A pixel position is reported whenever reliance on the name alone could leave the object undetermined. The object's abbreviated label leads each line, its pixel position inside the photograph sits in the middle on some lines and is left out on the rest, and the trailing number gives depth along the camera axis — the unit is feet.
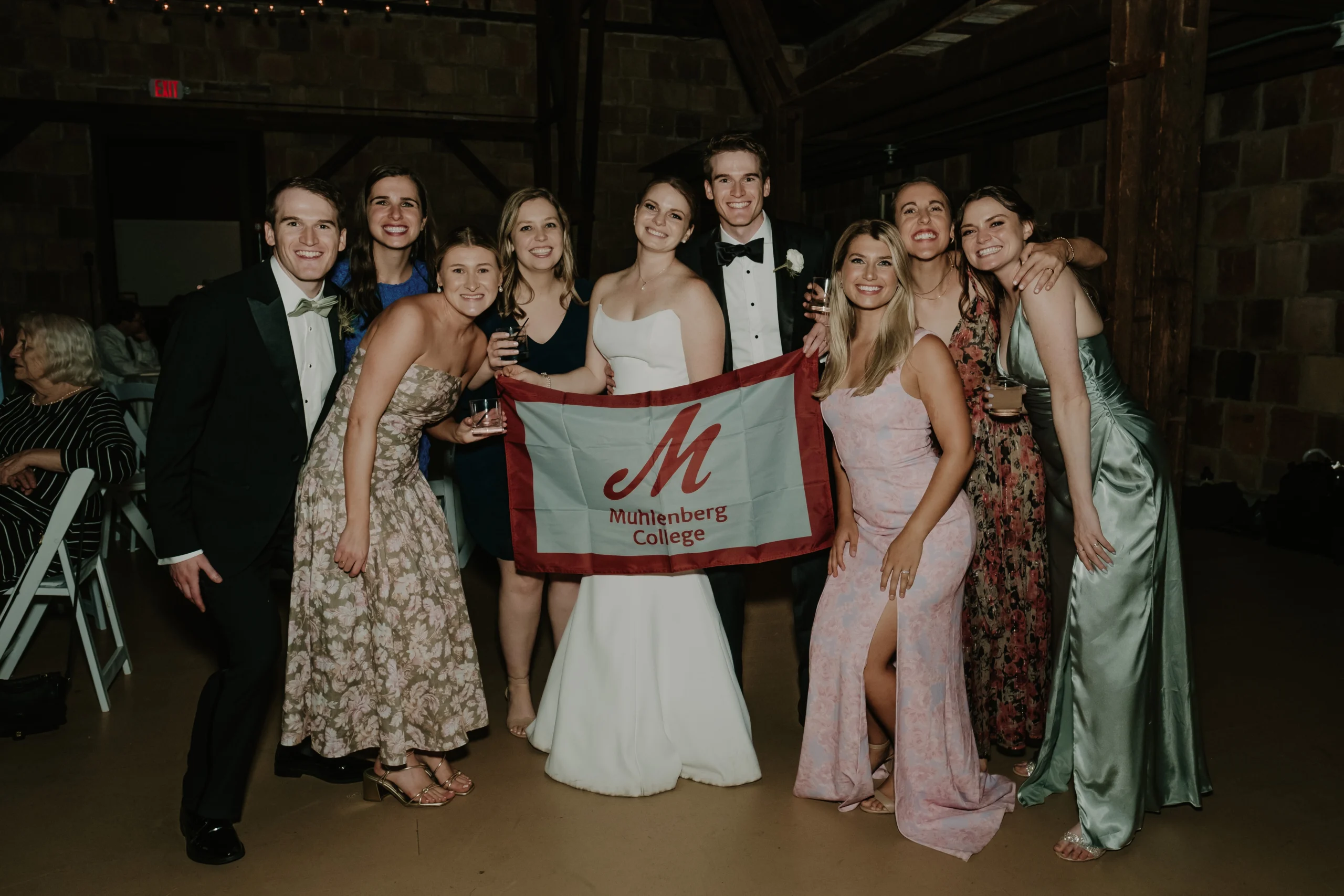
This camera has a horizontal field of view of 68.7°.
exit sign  34.58
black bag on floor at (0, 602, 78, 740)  11.57
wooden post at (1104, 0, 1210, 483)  9.91
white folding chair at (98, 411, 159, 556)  15.62
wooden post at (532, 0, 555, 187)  32.35
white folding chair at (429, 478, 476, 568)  17.40
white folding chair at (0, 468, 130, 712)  11.88
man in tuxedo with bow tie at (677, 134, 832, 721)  10.70
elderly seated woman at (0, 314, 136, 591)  12.52
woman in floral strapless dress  9.08
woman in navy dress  11.02
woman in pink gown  8.86
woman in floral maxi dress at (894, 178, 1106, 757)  10.11
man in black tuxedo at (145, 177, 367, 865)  8.29
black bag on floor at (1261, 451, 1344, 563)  19.92
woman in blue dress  11.18
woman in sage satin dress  8.62
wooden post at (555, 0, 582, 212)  29.17
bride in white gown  9.89
